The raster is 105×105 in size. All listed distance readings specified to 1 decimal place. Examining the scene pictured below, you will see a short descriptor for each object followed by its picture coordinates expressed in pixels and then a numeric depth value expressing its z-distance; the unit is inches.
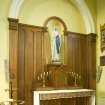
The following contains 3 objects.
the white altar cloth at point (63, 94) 142.5
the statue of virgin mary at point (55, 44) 162.2
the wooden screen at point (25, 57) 140.5
